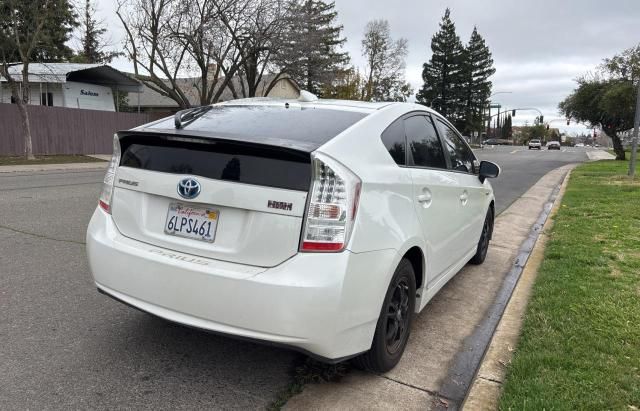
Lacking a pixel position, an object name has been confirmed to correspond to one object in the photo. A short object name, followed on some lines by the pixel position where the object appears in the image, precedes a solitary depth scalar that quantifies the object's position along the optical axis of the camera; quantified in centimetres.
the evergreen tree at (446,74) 7575
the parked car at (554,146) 6950
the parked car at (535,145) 6950
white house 2682
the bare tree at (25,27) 1891
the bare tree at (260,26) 2656
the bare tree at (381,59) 6138
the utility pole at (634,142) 1309
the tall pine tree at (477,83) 8062
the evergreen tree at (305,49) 2700
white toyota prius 254
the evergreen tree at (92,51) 4631
